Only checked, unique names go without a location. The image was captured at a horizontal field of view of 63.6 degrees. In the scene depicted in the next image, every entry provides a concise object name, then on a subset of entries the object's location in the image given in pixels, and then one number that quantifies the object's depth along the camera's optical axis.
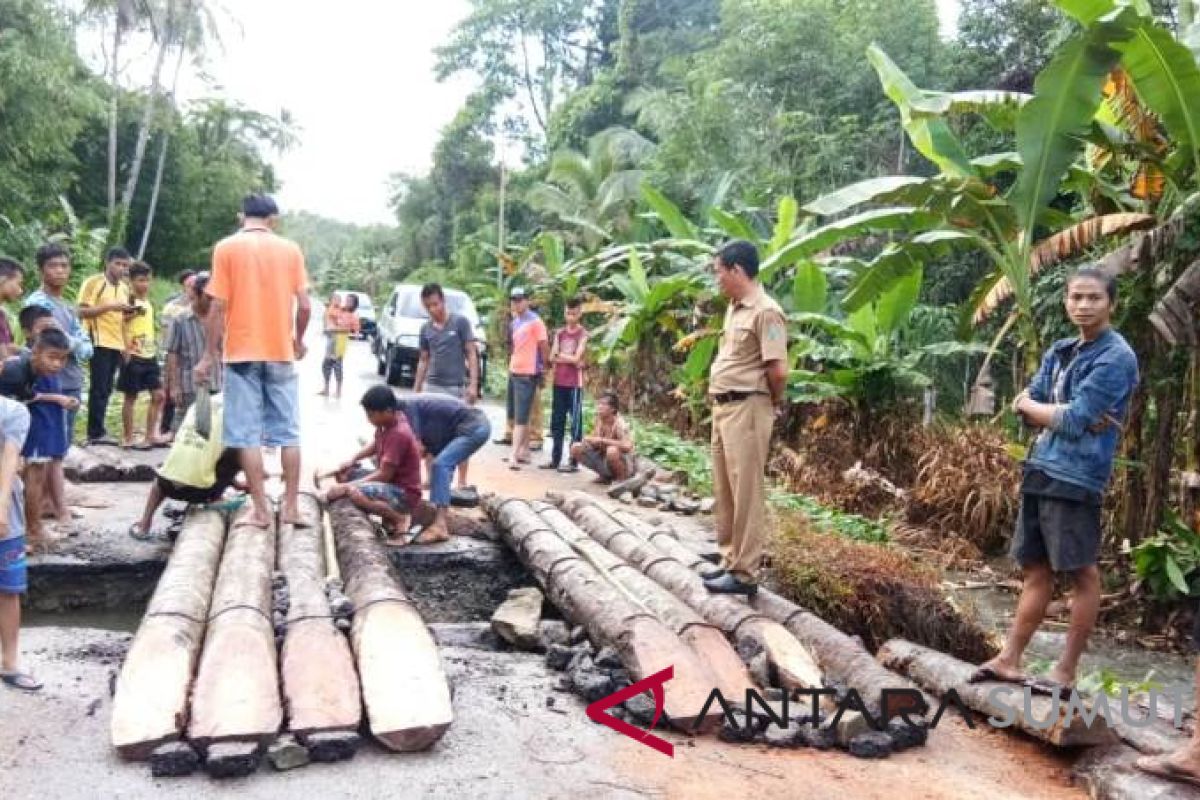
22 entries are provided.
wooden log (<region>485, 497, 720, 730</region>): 4.09
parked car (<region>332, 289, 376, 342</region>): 27.90
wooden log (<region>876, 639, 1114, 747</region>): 4.00
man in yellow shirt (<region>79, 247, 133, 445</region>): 7.79
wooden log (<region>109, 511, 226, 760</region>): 3.49
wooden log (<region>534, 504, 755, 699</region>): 4.43
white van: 15.38
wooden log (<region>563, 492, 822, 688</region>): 4.58
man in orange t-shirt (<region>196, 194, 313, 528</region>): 5.50
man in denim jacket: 3.97
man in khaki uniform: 5.05
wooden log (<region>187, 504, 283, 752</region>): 3.51
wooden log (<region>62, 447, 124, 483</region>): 7.54
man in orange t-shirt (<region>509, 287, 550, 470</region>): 9.51
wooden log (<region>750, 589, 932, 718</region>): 4.43
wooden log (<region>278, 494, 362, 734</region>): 3.66
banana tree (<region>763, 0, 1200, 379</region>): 5.85
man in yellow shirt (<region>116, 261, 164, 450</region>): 8.28
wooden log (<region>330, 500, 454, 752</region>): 3.65
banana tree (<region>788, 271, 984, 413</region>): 9.70
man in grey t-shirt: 8.02
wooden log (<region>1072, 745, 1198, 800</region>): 3.47
